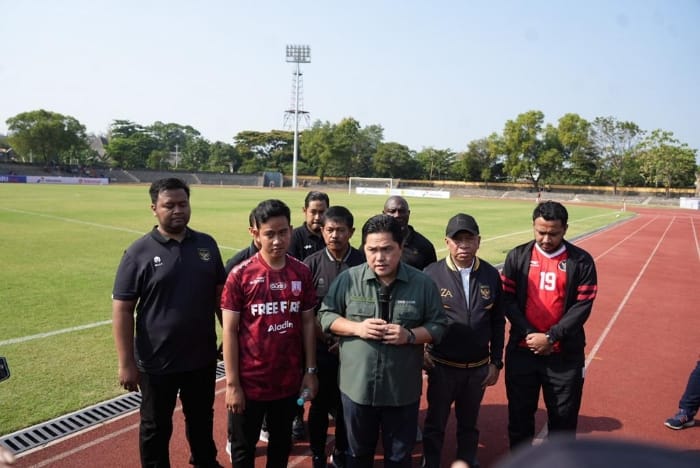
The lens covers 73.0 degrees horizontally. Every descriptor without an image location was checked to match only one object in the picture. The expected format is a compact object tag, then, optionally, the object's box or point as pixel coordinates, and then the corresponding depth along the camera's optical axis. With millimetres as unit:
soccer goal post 58353
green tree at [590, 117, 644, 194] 60031
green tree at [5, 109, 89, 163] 62906
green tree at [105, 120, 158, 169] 74125
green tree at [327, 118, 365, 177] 76312
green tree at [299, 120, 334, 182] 76562
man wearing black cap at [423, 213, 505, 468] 3344
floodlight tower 68312
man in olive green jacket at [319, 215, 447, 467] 2732
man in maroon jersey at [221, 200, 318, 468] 2852
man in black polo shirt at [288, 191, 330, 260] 4543
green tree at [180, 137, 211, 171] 85812
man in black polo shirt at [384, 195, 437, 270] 4473
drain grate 3541
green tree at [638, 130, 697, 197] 54562
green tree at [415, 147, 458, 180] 75688
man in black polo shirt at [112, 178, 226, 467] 3049
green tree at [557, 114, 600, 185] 62438
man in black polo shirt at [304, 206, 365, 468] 3441
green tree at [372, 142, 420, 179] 75375
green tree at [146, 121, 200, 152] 105688
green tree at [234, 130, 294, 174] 84375
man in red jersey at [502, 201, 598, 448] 3316
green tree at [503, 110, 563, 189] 63781
